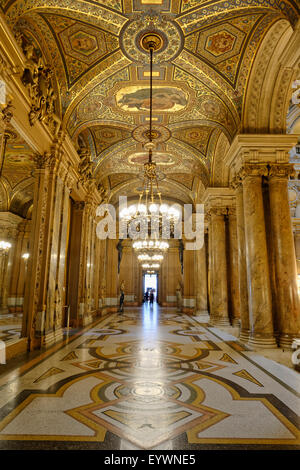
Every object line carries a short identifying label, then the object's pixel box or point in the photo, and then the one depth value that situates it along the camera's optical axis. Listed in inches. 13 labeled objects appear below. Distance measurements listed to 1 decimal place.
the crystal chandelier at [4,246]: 449.2
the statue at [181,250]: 761.6
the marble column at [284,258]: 223.9
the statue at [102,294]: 535.3
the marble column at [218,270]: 365.1
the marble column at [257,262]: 225.9
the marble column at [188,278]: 632.4
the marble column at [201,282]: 515.5
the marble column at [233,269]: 362.6
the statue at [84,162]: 360.5
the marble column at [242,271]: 251.8
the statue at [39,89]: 196.9
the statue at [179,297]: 661.9
